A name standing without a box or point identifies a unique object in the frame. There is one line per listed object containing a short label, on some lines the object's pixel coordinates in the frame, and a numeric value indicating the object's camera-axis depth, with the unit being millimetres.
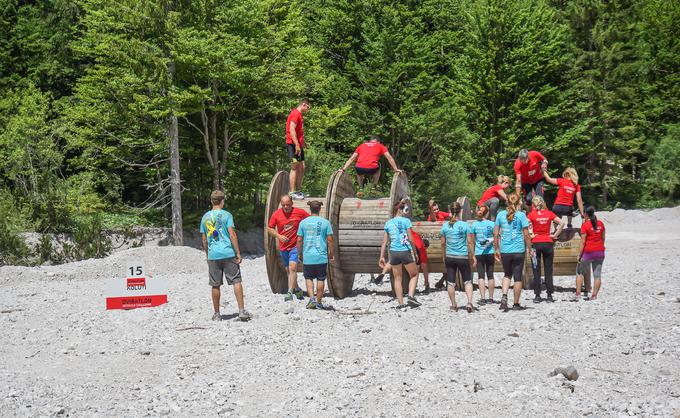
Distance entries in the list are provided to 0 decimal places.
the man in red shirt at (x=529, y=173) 15547
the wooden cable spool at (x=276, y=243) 14898
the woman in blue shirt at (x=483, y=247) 13469
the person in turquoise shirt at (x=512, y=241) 12914
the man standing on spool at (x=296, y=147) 14875
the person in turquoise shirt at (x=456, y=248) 13133
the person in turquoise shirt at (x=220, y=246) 11859
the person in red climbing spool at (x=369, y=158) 14930
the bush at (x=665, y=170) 41938
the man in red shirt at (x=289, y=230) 13875
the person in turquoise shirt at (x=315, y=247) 13031
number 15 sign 13852
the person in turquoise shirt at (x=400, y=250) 12914
